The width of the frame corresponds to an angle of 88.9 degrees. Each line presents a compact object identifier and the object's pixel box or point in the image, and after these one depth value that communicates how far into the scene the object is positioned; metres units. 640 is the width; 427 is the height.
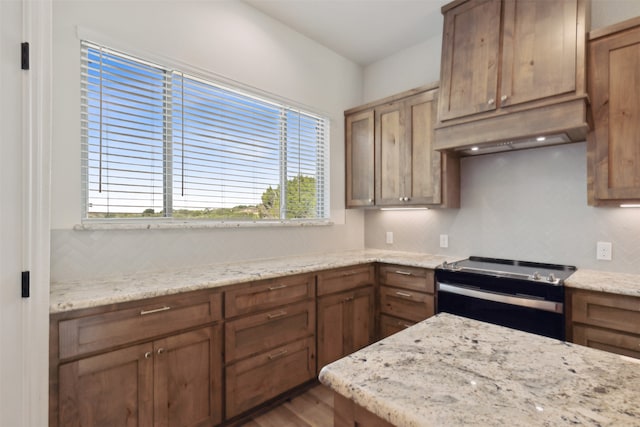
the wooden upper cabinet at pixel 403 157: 2.74
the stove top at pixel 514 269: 2.03
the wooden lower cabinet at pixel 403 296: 2.53
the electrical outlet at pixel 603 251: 2.23
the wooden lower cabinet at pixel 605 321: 1.72
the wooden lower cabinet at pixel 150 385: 1.42
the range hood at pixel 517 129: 1.93
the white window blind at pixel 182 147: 1.94
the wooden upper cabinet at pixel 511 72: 1.95
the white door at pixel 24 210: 1.17
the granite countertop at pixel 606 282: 1.75
